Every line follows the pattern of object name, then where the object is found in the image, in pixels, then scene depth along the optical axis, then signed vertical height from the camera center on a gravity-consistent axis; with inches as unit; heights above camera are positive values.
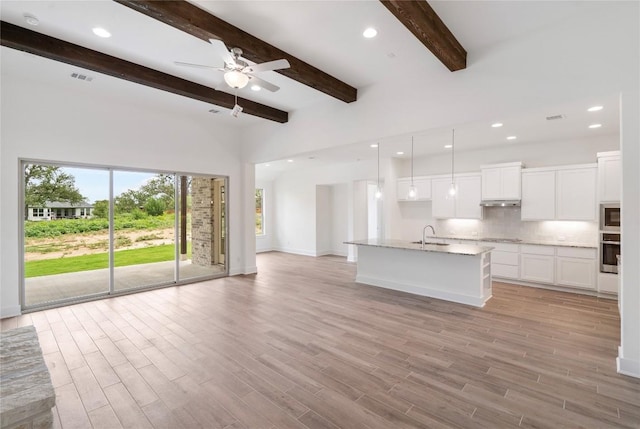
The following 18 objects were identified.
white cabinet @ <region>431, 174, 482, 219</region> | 267.7 +12.9
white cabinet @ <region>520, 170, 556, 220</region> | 231.5 +13.7
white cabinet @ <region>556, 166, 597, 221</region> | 215.5 +14.1
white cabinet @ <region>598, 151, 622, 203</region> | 192.9 +23.4
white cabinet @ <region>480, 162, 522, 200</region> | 243.8 +26.5
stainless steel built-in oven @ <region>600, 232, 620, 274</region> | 196.4 -25.7
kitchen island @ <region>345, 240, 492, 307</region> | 190.2 -39.2
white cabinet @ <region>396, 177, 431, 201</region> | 296.8 +25.5
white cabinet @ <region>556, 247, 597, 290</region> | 210.2 -39.3
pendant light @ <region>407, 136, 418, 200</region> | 210.3 +13.9
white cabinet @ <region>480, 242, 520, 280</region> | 241.0 -39.1
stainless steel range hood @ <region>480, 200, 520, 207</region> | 247.0 +8.2
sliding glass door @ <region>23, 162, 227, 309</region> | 191.0 -12.8
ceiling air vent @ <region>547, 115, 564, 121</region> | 172.2 +55.5
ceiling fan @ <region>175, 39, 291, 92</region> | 118.5 +59.2
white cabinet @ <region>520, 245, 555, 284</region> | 226.2 -38.7
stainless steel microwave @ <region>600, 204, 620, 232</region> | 194.4 -2.8
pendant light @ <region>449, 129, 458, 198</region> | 205.3 +50.0
